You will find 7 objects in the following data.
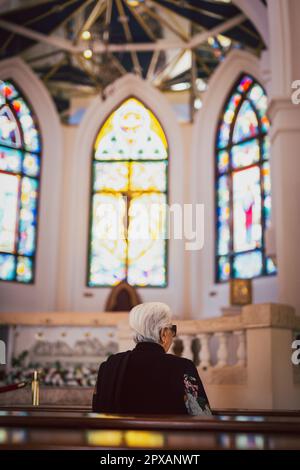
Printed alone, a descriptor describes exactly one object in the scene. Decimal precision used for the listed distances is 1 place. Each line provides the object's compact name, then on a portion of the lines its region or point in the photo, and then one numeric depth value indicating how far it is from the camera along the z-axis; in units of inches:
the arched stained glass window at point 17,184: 511.5
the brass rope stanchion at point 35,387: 176.7
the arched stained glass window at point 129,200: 527.5
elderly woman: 118.2
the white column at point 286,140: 296.0
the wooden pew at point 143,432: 73.6
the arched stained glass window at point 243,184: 471.2
